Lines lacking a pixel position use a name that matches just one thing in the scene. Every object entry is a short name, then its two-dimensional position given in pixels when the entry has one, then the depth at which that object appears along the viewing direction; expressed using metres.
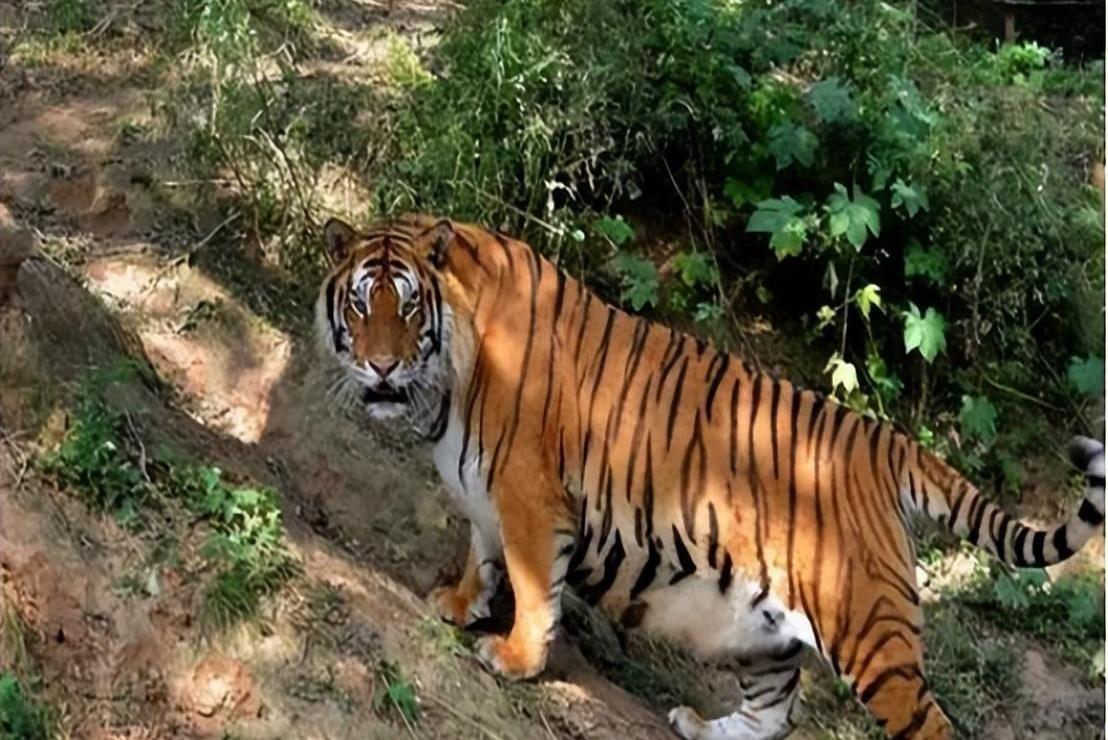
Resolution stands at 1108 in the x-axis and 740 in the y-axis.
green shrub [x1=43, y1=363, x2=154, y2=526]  9.27
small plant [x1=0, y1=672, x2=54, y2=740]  8.20
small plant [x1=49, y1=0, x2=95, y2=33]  14.34
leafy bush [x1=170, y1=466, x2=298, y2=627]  9.09
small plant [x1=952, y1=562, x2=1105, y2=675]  13.16
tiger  9.63
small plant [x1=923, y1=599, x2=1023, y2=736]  12.27
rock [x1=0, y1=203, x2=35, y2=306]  9.61
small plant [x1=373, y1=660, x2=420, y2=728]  9.16
